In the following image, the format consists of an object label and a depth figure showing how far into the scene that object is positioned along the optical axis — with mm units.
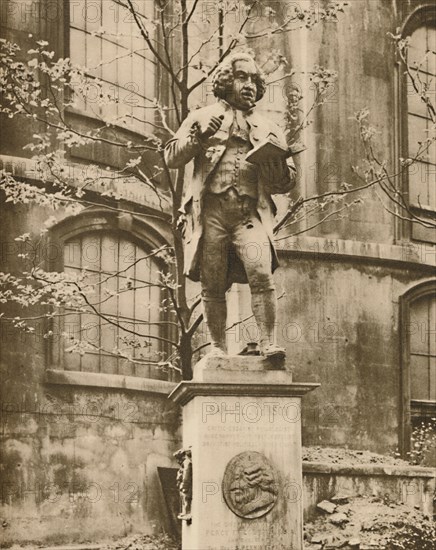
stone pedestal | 10172
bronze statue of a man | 10688
